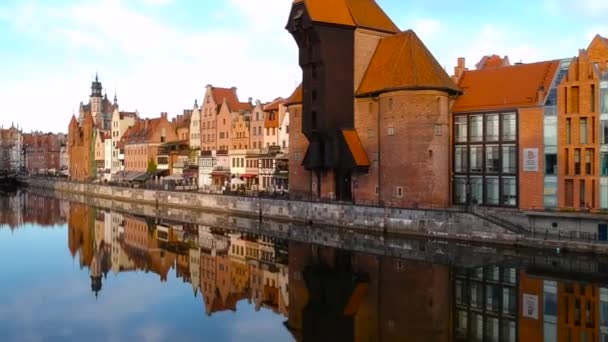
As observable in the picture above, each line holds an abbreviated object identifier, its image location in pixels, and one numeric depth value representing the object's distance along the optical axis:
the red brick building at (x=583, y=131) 32.09
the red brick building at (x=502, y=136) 34.06
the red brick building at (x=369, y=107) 37.00
